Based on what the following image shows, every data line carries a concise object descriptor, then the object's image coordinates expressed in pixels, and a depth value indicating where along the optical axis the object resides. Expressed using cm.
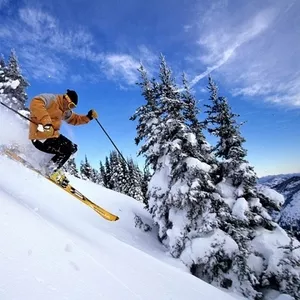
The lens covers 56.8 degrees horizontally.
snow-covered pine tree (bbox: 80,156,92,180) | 6725
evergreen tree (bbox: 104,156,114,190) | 6355
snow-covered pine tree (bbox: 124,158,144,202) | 5022
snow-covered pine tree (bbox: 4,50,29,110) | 2772
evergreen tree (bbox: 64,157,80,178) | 5711
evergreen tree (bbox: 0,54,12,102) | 2659
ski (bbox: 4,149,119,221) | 1011
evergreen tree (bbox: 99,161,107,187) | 6972
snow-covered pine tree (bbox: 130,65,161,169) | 1852
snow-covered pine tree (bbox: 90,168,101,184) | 7262
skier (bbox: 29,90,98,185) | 744
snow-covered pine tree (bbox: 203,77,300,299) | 1385
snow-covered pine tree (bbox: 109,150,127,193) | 5412
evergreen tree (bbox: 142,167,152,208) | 5612
